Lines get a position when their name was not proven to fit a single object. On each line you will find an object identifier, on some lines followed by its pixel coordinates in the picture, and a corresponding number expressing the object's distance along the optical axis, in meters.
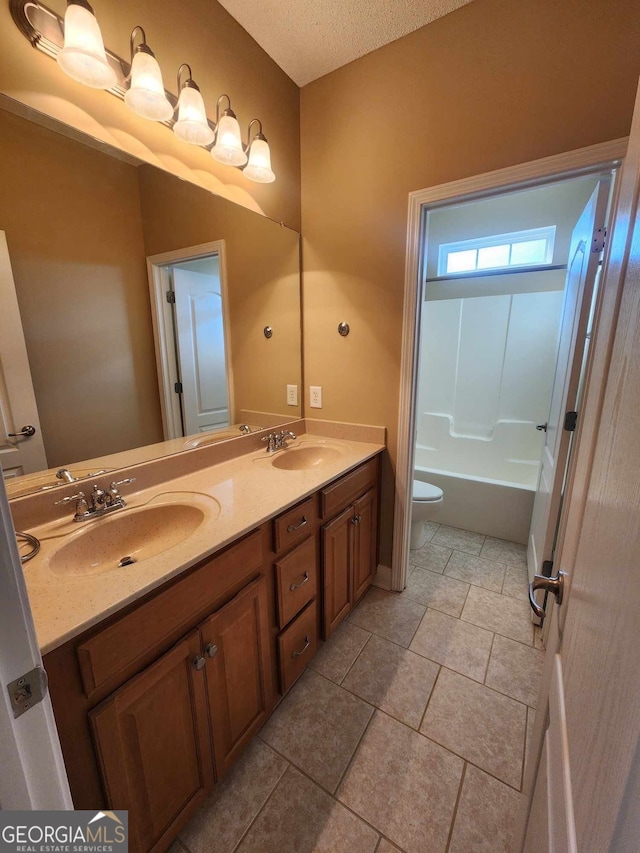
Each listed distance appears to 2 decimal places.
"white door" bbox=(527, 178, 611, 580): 1.38
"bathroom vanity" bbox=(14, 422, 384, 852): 0.71
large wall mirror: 0.99
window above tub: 2.70
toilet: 2.20
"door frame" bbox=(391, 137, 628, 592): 1.26
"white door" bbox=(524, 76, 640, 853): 0.30
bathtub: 2.40
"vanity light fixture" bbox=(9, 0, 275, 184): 0.91
